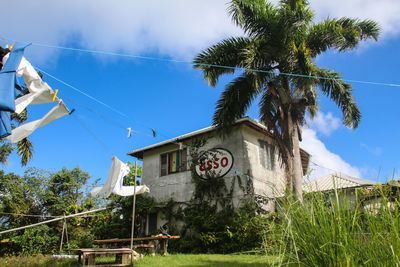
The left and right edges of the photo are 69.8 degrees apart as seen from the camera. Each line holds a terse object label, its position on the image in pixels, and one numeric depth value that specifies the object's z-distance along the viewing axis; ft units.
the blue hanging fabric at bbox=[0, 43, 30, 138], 15.97
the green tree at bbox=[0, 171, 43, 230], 58.90
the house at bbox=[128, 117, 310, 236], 41.52
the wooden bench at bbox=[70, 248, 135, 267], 24.61
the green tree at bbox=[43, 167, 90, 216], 64.77
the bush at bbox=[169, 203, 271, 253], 35.70
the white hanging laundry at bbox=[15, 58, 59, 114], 19.93
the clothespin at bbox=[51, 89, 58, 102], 20.53
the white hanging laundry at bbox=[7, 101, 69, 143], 20.57
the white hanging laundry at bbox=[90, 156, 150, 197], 27.04
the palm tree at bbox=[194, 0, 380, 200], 34.96
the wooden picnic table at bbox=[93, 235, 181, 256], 31.83
